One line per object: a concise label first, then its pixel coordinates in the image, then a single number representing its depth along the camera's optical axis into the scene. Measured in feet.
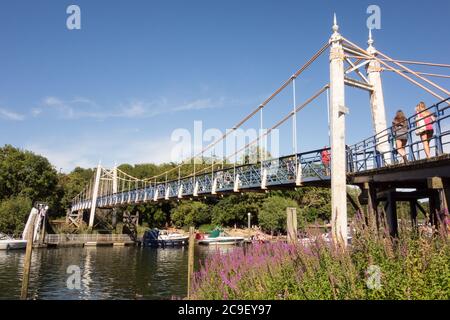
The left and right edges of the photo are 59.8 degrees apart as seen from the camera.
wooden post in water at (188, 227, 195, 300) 43.30
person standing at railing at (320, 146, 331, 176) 53.01
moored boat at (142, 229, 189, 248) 153.69
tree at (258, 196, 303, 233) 173.58
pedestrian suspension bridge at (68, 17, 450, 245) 29.89
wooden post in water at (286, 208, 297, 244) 49.67
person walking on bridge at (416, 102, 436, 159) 31.76
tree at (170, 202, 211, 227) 211.00
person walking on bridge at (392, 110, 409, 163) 35.37
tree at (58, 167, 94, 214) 240.49
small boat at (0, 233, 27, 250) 120.57
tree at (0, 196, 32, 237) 141.49
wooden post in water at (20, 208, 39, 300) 46.52
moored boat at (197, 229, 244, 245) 159.63
